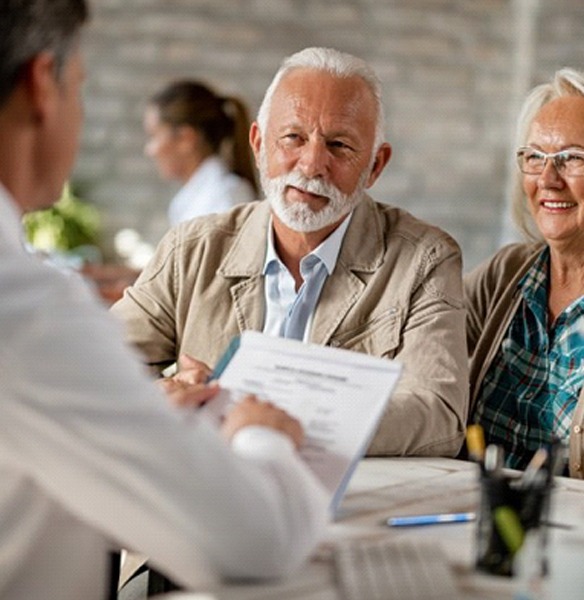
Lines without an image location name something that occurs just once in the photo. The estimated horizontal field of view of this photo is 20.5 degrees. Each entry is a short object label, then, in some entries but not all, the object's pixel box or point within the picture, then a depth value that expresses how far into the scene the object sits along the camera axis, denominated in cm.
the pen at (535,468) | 162
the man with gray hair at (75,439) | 143
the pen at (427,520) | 180
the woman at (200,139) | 495
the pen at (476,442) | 166
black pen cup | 159
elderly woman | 250
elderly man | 242
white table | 155
